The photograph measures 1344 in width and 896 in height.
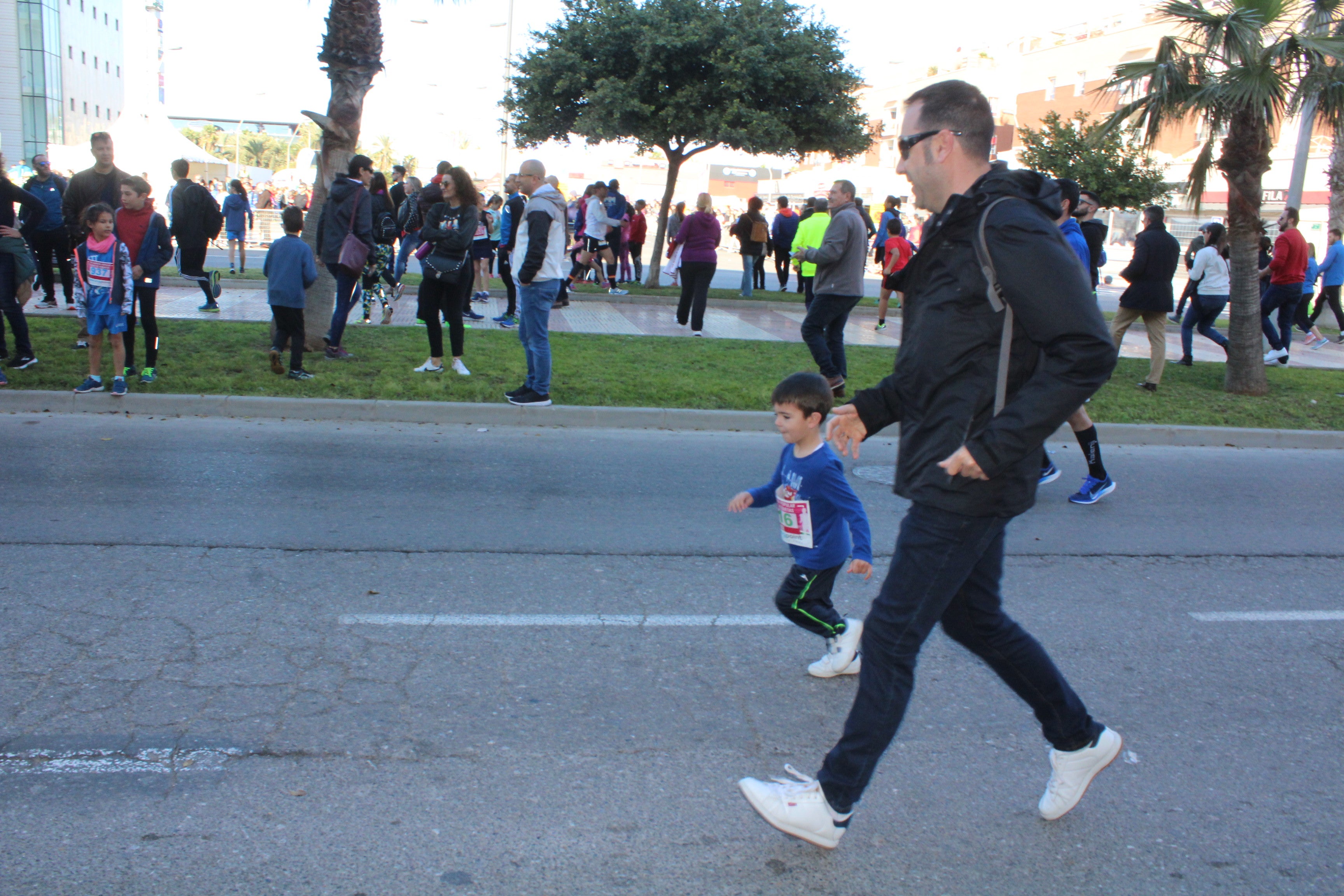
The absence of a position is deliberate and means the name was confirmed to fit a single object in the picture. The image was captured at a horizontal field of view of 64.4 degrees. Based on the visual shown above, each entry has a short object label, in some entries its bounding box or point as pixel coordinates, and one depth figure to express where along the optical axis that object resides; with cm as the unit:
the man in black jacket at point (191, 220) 1123
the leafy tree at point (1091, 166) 3231
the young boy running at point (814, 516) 368
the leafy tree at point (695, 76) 1680
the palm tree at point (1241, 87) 1046
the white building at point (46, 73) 5369
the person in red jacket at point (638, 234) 2014
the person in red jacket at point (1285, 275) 1367
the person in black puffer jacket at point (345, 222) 988
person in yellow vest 1143
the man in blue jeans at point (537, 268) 848
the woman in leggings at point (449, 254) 935
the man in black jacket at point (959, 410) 243
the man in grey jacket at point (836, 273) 898
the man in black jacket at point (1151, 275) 1016
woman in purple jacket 1323
